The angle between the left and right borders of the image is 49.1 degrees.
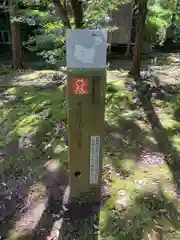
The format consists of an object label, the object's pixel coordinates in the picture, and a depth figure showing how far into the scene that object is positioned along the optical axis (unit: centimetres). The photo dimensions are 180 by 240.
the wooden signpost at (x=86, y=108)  149
